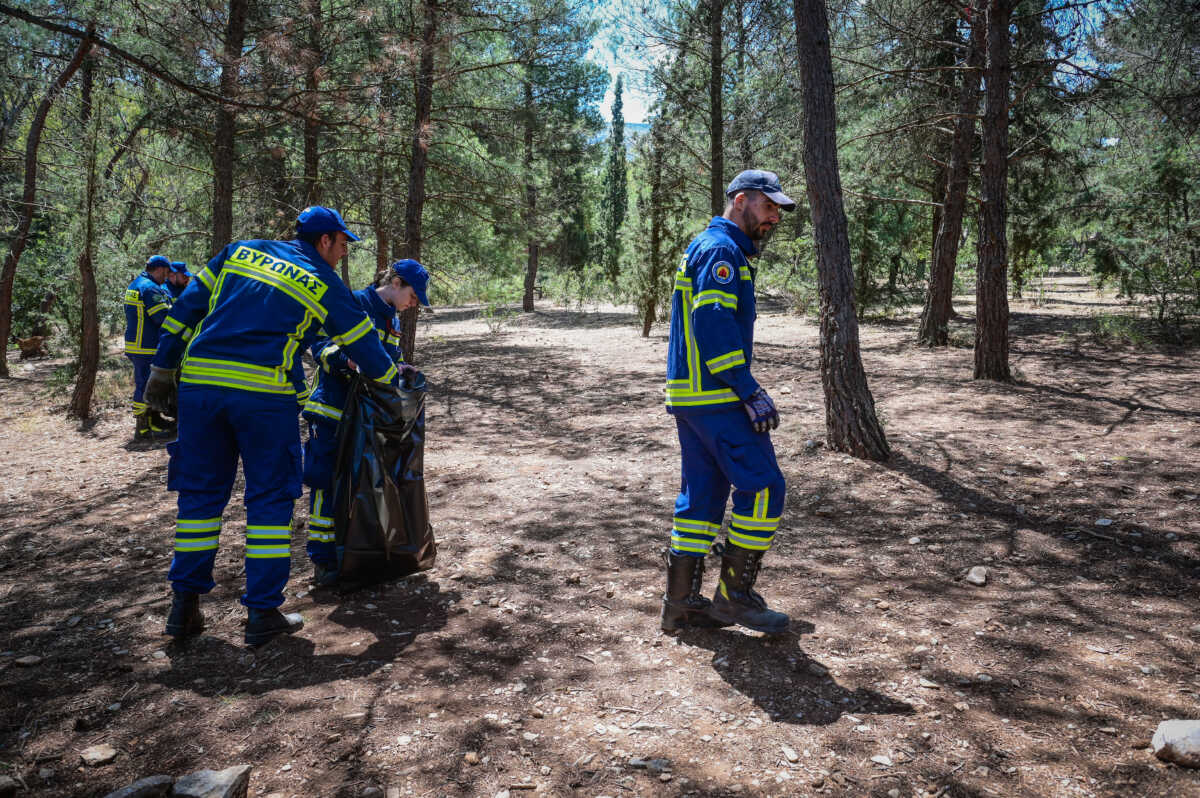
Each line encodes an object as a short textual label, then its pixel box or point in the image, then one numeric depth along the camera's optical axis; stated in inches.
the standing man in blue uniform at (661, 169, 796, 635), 125.4
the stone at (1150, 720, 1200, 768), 90.9
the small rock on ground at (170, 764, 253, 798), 84.4
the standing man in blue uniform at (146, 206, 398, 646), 132.4
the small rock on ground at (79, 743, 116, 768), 99.6
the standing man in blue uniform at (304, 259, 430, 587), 162.9
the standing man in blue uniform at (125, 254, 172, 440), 299.4
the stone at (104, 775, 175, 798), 83.3
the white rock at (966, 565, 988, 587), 153.1
